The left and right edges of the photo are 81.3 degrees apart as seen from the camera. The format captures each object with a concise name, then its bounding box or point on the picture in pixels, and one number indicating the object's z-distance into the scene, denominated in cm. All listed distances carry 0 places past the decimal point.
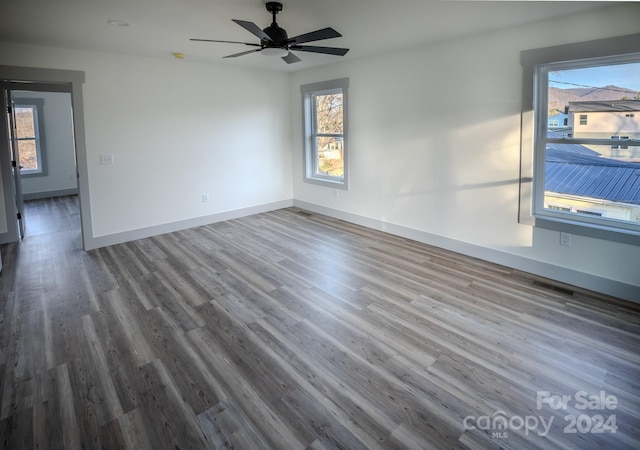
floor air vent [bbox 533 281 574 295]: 354
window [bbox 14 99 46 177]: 838
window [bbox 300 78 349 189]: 605
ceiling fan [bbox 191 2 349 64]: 297
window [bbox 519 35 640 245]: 326
